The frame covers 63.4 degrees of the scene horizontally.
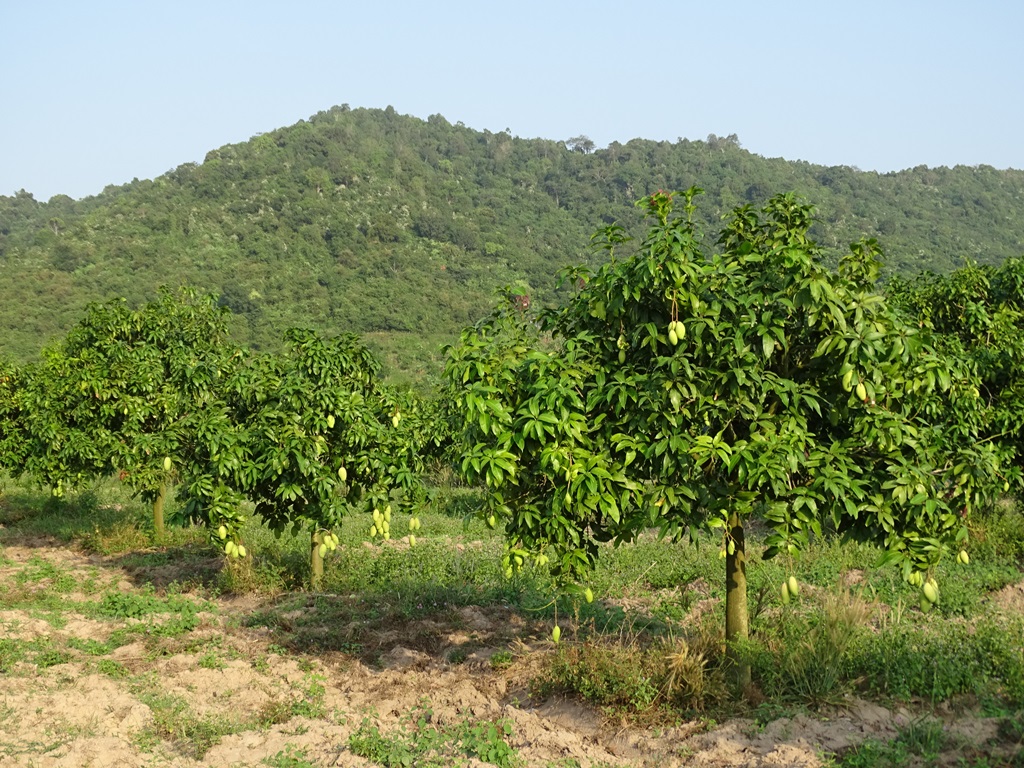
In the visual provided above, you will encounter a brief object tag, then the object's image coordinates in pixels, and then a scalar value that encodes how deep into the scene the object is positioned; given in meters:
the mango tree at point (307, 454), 8.54
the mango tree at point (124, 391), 11.72
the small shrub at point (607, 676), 6.24
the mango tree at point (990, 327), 9.29
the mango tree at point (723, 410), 5.24
